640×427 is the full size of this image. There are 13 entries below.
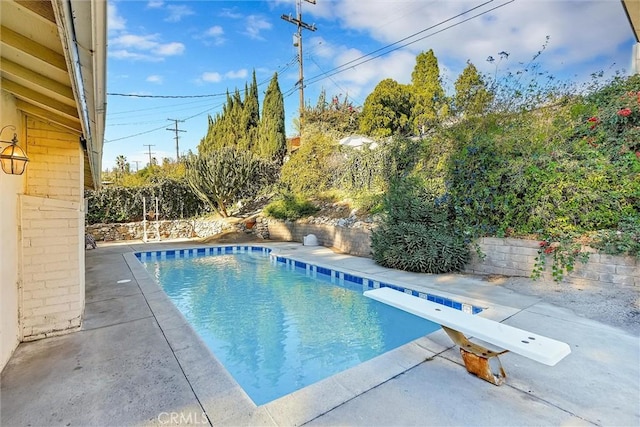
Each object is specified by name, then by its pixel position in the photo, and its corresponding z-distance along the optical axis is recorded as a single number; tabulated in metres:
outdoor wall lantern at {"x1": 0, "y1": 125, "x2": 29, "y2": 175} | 2.74
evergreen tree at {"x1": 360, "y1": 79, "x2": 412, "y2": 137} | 16.58
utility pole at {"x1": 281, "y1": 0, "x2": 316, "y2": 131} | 19.61
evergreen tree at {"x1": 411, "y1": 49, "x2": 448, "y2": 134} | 16.09
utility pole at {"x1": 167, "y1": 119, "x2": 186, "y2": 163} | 31.67
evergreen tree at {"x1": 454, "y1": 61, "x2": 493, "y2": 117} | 7.90
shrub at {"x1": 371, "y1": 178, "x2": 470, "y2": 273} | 6.46
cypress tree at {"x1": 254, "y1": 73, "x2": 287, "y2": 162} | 20.14
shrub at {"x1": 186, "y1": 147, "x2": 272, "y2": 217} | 13.87
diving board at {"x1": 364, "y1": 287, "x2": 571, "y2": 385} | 2.19
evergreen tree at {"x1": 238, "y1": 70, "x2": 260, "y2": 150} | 23.88
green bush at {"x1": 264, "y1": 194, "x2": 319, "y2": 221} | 12.72
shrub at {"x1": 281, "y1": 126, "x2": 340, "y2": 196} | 13.56
